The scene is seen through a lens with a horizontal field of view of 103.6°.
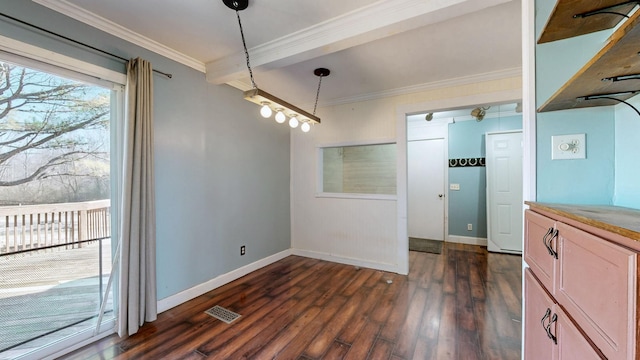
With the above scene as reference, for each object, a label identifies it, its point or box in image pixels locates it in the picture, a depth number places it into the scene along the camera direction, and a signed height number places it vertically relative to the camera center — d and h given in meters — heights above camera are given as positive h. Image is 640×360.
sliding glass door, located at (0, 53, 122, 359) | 1.62 -0.19
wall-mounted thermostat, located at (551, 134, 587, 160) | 1.20 +0.17
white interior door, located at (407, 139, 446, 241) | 4.98 -0.14
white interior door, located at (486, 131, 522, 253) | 4.18 -0.16
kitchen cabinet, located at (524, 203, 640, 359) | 0.55 -0.27
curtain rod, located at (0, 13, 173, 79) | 1.58 +1.01
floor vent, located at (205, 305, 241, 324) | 2.27 -1.24
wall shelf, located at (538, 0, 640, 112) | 0.68 +0.36
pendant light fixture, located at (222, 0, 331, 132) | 1.77 +0.66
